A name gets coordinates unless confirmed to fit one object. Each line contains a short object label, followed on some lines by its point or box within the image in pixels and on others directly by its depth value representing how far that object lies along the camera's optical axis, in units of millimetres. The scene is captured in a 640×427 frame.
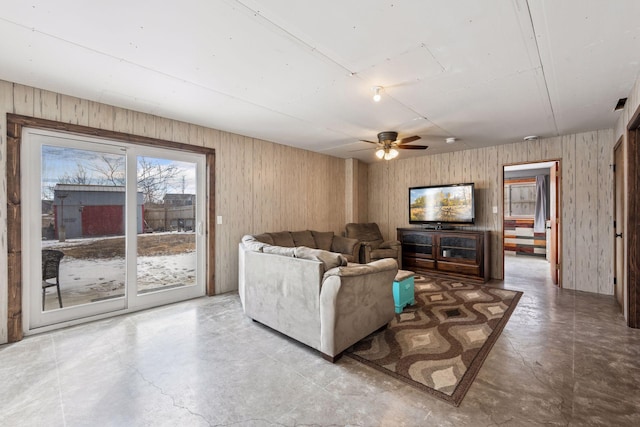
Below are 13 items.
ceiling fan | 4254
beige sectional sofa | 2369
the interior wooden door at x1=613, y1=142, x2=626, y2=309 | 3518
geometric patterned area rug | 2131
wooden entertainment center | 5031
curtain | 7699
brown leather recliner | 5492
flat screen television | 5355
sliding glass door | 2945
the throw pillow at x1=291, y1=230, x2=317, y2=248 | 5043
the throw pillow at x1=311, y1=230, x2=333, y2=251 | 5434
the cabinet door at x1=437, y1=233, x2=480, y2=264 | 5105
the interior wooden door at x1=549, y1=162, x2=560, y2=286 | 4766
